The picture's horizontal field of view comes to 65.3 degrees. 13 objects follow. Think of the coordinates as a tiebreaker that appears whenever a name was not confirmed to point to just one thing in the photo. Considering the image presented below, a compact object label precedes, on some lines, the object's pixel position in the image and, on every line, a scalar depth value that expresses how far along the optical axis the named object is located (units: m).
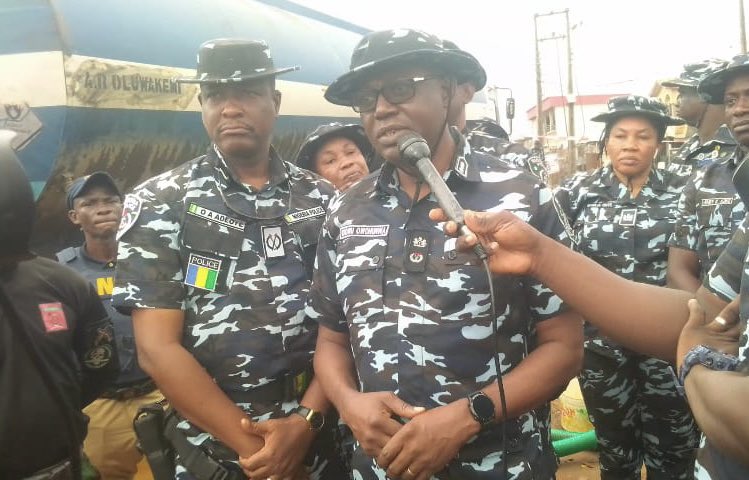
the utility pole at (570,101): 24.66
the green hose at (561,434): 4.46
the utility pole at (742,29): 16.69
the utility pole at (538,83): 26.12
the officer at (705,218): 2.99
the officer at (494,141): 2.91
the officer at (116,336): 3.54
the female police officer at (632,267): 3.43
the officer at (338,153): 3.65
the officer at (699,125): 3.72
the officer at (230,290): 2.07
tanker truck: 3.43
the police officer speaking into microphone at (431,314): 1.72
